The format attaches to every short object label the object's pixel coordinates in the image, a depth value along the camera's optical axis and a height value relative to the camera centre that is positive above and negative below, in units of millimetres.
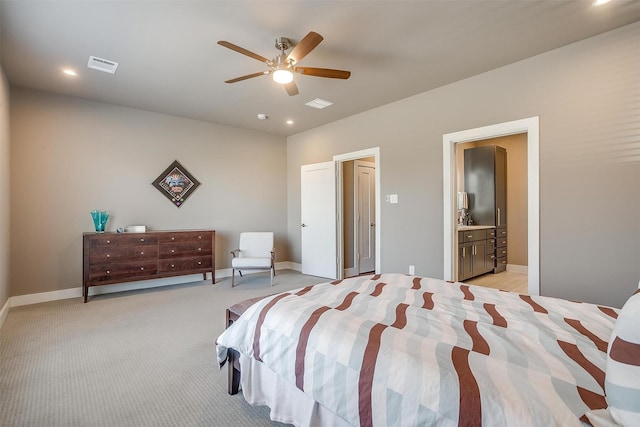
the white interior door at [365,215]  5891 -49
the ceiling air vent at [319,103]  4265 +1610
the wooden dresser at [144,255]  3908 -600
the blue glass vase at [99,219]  4137 -64
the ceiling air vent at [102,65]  3107 +1613
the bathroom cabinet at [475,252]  4457 -662
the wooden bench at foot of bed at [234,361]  1860 -924
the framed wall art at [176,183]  4840 +510
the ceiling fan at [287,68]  2566 +1322
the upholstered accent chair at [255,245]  5320 -569
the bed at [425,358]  889 -536
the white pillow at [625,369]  757 -441
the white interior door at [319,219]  5273 -122
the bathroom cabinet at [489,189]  5441 +436
